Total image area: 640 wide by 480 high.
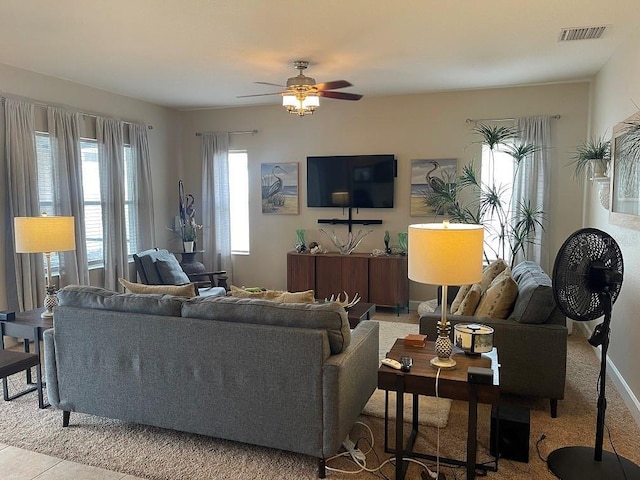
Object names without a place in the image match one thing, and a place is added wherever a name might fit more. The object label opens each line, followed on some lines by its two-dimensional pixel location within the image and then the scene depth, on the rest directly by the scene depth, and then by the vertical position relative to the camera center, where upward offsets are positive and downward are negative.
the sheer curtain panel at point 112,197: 5.52 +0.04
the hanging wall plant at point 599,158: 3.99 +0.33
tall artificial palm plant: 5.27 -0.06
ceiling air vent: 3.56 +1.25
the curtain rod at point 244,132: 6.56 +0.93
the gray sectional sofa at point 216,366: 2.38 -0.89
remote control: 2.32 -0.81
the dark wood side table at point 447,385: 2.16 -0.87
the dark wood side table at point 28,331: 3.21 -0.89
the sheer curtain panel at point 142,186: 6.05 +0.19
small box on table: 2.60 -0.78
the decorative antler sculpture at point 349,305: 4.14 -0.93
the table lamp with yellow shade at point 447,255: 2.23 -0.27
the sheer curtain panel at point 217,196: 6.69 +0.05
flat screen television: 6.01 +0.23
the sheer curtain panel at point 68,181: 4.88 +0.21
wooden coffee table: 3.87 -0.97
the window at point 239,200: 6.73 -0.01
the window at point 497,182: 5.60 +0.19
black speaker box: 2.54 -1.29
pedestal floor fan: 2.43 -0.50
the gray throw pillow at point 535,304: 3.05 -0.69
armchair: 5.19 -0.78
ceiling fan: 4.04 +0.91
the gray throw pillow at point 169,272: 5.19 -0.79
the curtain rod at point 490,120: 5.50 +0.91
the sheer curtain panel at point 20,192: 4.42 +0.09
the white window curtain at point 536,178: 5.36 +0.22
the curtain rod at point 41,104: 4.43 +0.98
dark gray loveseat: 3.02 -0.95
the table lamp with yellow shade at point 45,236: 3.39 -0.25
